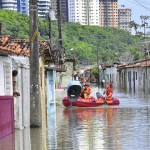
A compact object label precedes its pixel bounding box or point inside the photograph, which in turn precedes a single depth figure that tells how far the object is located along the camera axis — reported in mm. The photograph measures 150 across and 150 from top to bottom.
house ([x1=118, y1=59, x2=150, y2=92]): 83638
